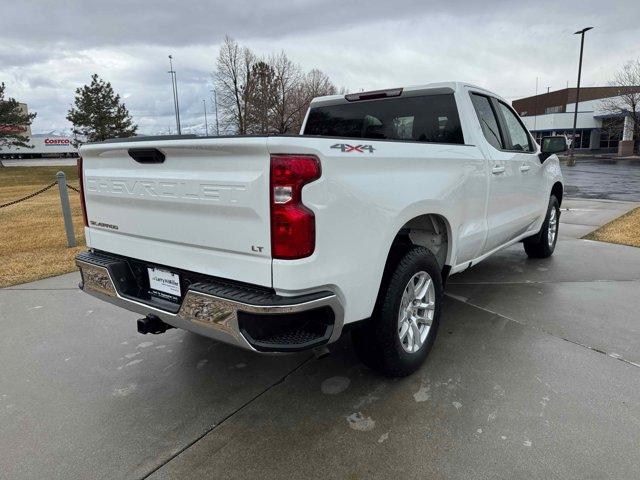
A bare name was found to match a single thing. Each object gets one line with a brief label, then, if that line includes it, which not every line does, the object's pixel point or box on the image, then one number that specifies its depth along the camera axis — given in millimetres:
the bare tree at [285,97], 37156
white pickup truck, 2207
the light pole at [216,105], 37638
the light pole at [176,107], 44188
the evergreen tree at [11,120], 43594
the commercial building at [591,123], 42719
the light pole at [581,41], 24950
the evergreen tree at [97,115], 44375
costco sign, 77688
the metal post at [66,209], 7207
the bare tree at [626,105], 39625
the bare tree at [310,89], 38344
